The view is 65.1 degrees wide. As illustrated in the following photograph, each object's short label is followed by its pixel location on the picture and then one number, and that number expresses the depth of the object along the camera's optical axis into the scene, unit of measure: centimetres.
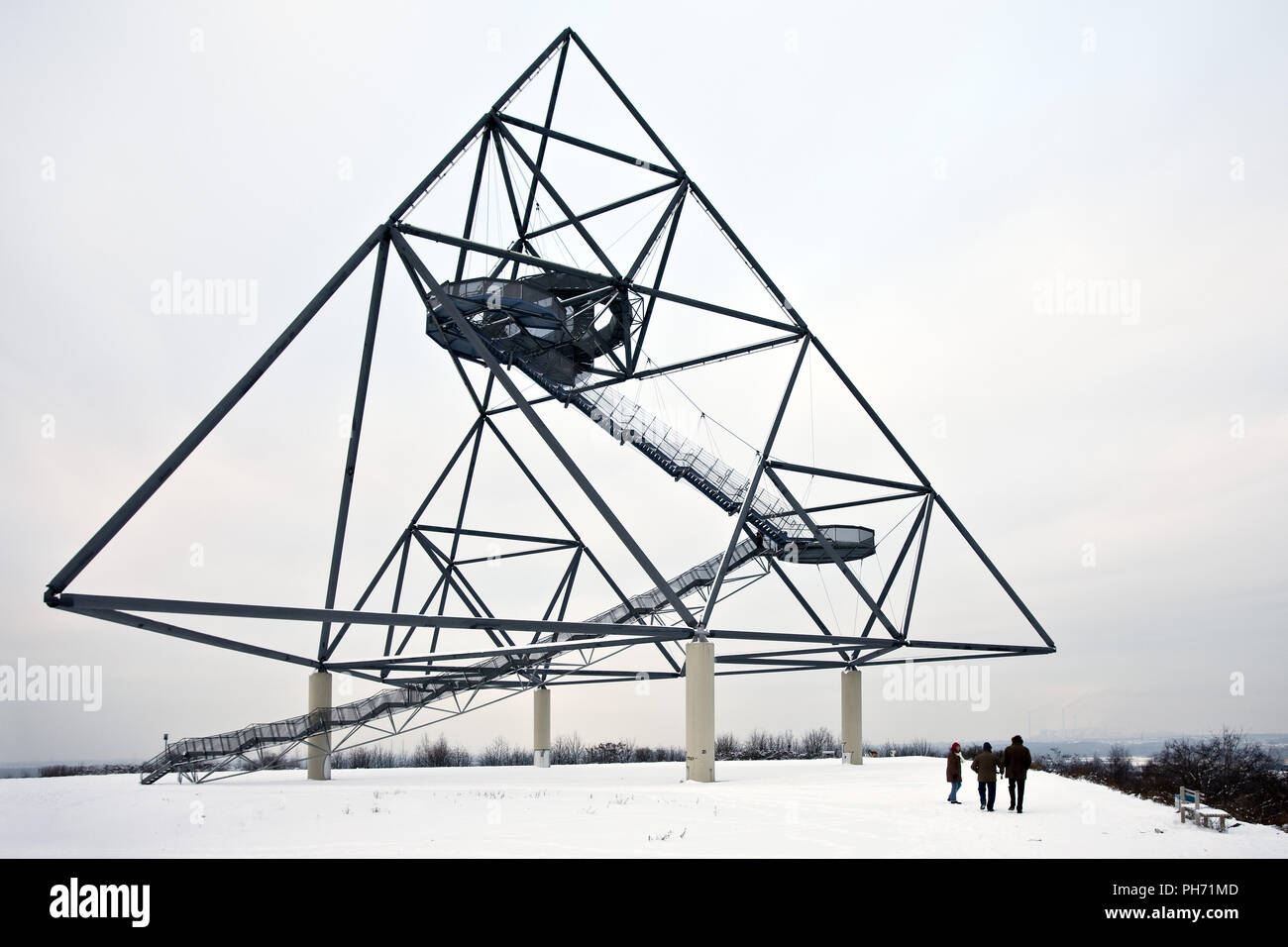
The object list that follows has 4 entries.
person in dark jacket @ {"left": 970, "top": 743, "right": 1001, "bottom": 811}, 1897
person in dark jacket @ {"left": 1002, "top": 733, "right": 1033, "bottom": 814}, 1898
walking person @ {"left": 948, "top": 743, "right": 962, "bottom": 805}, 2006
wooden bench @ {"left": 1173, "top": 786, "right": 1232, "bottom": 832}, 1630
